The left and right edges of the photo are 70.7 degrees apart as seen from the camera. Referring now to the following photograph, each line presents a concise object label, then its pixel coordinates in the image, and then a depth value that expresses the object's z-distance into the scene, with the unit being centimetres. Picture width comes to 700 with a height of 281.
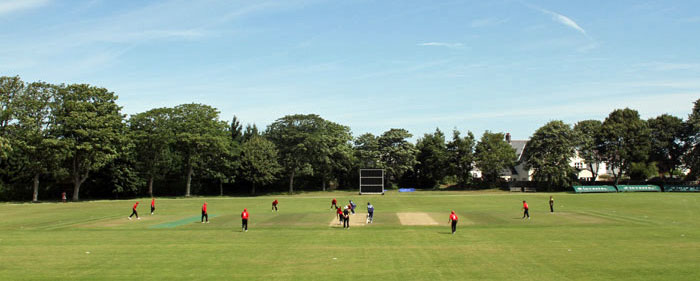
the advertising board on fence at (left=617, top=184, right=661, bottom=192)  9500
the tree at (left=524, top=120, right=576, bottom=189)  9800
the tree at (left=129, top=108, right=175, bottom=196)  9046
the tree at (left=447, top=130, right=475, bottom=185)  11350
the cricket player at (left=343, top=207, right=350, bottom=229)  3672
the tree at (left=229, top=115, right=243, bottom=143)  12086
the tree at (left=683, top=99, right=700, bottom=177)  9819
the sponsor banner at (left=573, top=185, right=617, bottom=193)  9388
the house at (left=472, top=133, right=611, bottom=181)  12205
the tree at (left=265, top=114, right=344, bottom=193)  10275
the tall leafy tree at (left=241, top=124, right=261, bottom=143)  12019
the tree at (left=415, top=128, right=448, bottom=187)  11612
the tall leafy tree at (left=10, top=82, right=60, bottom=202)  7616
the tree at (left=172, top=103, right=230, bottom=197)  9144
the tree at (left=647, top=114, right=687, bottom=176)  10156
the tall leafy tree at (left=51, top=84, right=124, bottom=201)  7844
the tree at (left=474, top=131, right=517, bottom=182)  10800
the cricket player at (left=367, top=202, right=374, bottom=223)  4036
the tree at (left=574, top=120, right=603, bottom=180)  10056
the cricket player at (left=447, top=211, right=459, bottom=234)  3262
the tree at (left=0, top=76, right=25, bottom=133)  7588
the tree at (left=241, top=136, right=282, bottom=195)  9950
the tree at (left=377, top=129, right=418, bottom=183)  11429
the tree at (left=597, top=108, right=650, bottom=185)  9956
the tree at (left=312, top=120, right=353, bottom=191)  10338
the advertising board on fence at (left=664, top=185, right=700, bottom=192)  9250
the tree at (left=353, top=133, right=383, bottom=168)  11400
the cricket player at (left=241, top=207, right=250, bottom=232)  3522
